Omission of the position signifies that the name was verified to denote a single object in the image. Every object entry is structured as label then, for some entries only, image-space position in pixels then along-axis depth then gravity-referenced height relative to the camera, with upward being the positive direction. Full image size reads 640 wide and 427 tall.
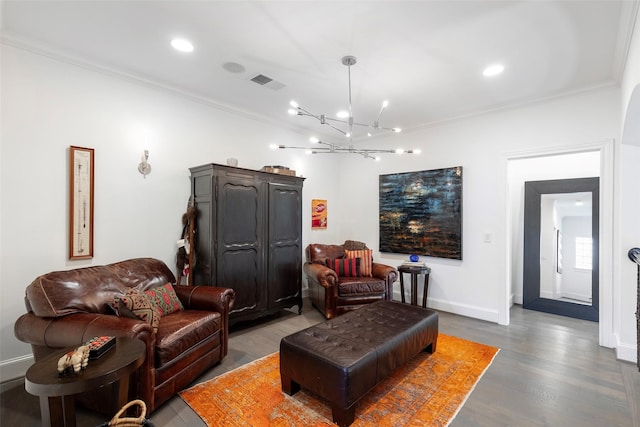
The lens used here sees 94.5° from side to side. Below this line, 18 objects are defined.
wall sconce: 3.24 +0.53
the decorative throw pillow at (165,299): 2.64 -0.78
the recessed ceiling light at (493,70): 2.90 +1.47
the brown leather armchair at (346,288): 3.89 -0.98
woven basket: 1.53 -1.08
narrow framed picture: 2.77 +0.11
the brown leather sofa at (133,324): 2.03 -0.83
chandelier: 2.77 +1.45
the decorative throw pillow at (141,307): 2.30 -0.74
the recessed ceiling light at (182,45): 2.55 +1.49
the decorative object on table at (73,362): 1.54 -0.79
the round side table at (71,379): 1.47 -0.85
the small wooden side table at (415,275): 4.21 -0.86
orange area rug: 2.06 -1.42
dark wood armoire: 3.35 -0.27
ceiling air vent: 3.18 +1.48
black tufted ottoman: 1.99 -1.03
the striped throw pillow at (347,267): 4.33 -0.76
